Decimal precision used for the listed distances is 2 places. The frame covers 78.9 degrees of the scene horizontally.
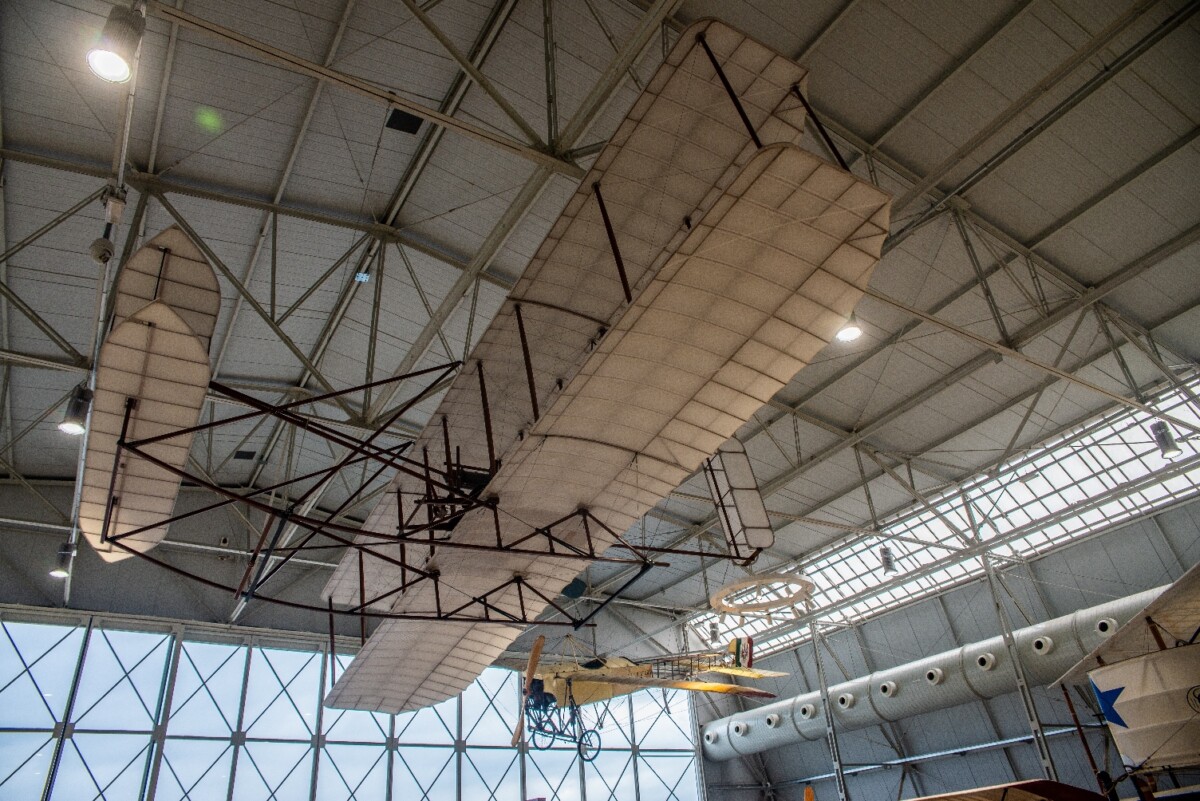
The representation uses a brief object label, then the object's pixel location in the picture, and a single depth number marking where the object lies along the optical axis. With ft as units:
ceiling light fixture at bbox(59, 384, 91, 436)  38.14
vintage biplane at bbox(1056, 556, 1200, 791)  31.17
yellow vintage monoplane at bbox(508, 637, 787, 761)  70.13
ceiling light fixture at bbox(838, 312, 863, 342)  47.24
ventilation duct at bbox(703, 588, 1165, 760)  67.65
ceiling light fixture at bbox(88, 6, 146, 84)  20.07
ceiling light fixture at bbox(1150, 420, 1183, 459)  55.01
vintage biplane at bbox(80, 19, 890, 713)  21.84
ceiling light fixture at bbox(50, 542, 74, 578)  60.64
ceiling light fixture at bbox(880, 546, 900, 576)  76.02
